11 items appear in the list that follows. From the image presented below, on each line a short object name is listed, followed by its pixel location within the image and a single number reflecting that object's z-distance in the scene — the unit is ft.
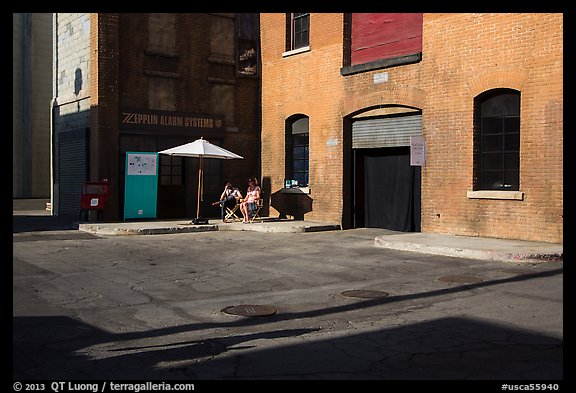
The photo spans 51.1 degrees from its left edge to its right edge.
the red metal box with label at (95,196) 61.11
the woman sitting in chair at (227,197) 64.64
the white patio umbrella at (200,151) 58.54
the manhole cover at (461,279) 30.51
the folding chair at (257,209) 63.16
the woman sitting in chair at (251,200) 63.26
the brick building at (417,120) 45.42
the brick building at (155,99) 63.77
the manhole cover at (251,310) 23.16
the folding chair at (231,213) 64.44
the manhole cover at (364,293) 26.84
